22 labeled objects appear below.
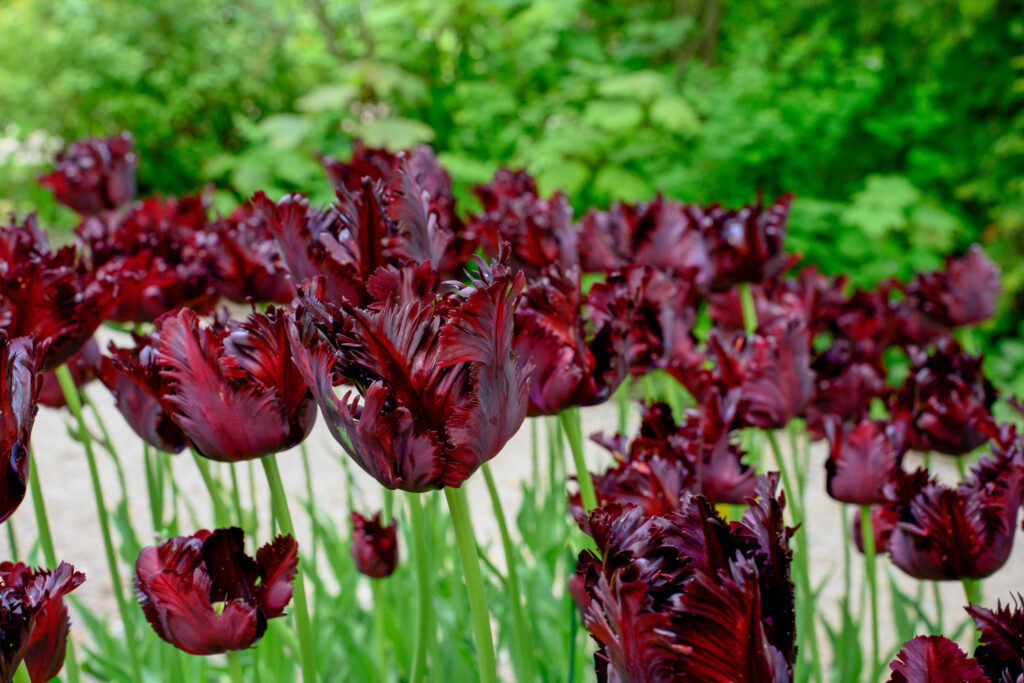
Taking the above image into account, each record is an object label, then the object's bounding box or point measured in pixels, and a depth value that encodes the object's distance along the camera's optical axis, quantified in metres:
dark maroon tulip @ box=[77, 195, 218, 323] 1.53
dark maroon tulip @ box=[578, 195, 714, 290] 1.79
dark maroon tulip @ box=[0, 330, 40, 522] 0.68
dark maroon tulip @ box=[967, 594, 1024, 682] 0.67
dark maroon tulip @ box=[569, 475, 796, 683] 0.59
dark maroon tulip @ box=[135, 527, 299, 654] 0.85
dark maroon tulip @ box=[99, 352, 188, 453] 1.12
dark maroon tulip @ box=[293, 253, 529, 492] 0.69
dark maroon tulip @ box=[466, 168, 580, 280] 1.49
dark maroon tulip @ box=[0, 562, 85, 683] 0.68
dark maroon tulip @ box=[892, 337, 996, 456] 1.45
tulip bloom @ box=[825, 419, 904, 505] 1.26
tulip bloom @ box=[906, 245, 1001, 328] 1.99
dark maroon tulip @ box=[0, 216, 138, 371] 1.07
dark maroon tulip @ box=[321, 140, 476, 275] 0.95
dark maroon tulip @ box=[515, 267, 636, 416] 1.00
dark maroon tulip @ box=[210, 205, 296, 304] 1.53
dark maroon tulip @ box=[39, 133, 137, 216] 2.51
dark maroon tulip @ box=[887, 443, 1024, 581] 1.05
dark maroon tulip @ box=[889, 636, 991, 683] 0.61
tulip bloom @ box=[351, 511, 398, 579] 1.48
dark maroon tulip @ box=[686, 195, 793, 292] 1.79
